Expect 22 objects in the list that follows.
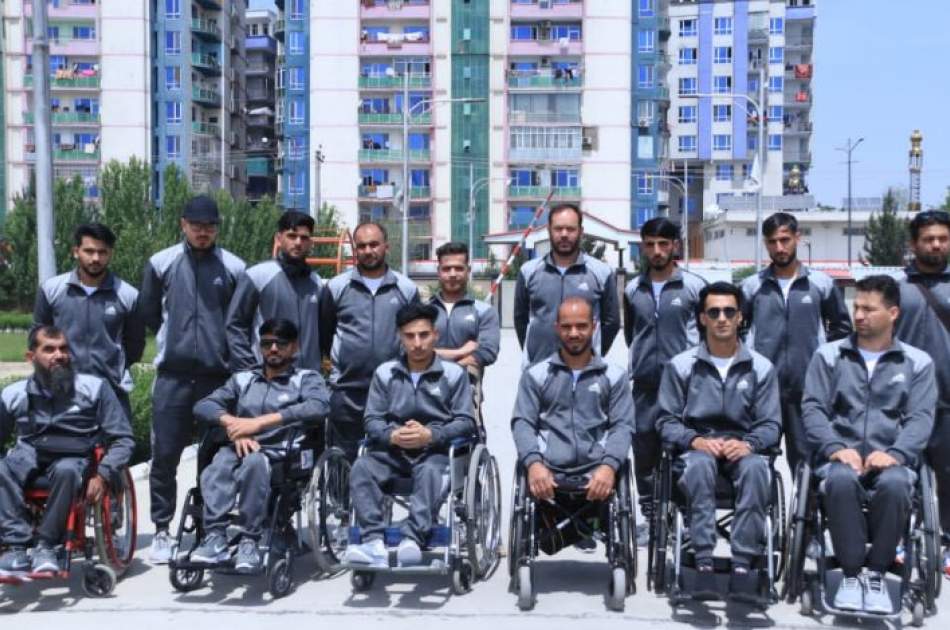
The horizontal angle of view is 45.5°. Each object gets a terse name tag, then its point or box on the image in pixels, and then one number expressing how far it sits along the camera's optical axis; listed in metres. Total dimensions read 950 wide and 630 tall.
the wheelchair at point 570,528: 5.61
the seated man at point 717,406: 5.57
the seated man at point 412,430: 5.76
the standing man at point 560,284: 6.71
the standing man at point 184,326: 6.44
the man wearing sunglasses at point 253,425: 5.72
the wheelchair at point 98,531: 5.61
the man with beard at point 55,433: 5.61
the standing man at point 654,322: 6.62
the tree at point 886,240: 55.81
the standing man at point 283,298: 6.52
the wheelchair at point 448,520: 5.73
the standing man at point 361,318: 6.69
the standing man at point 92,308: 6.43
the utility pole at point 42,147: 9.30
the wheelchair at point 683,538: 5.42
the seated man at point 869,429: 5.30
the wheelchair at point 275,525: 5.71
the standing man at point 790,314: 6.37
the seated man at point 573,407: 5.84
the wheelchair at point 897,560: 5.36
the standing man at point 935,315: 6.30
